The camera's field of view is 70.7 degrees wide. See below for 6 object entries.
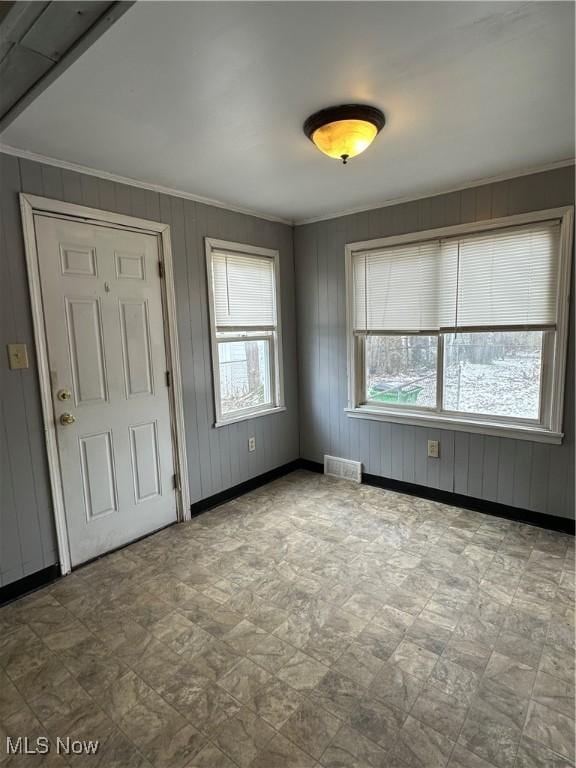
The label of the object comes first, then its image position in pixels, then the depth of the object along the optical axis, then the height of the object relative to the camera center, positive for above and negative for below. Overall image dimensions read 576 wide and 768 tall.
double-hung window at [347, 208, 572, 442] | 2.72 +0.03
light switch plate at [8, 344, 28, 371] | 2.18 -0.05
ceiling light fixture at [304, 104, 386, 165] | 1.84 +0.96
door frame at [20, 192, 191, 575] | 2.25 +0.15
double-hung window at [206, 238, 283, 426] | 3.30 +0.07
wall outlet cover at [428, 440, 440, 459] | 3.28 -0.95
